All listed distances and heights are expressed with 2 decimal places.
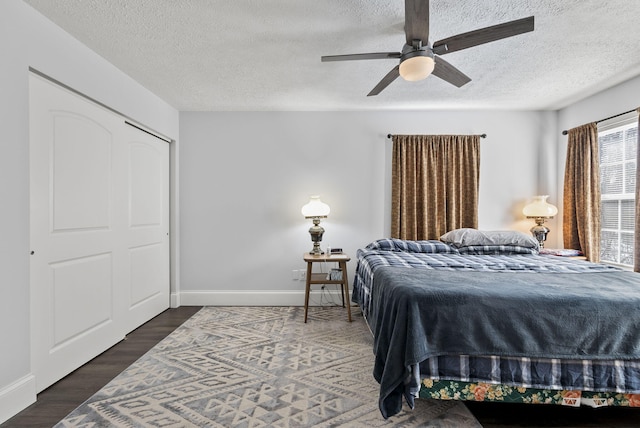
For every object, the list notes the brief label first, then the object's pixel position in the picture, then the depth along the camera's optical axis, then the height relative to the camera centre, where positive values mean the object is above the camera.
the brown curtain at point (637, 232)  2.89 -0.16
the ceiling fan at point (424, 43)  1.71 +0.96
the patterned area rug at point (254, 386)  1.85 -1.13
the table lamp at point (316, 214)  3.79 -0.02
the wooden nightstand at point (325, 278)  3.48 -0.62
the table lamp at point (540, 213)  3.76 +0.00
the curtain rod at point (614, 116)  3.06 +0.93
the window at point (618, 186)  3.17 +0.26
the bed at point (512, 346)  1.69 -0.67
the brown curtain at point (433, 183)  3.99 +0.35
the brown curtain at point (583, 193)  3.42 +0.21
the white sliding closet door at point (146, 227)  3.21 -0.16
